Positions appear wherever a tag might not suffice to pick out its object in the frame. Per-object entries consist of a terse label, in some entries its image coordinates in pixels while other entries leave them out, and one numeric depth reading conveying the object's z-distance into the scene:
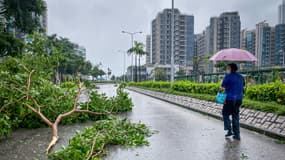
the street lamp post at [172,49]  18.38
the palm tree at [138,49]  50.16
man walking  5.55
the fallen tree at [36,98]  6.16
